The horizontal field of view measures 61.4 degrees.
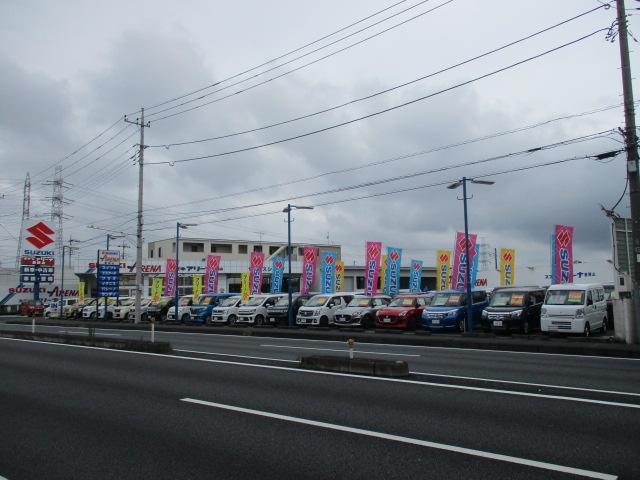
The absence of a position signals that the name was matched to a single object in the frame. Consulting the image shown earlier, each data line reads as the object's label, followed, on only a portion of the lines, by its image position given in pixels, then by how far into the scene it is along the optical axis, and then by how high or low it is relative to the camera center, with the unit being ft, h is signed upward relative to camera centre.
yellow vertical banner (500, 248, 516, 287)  108.27 +5.42
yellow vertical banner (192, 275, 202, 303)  138.82 +2.52
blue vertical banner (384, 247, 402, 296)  116.04 +4.61
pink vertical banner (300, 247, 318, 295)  127.44 +6.03
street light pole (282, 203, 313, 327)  89.61 +10.57
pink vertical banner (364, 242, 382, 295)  113.87 +6.06
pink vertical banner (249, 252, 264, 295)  130.19 +5.55
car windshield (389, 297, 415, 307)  81.76 -1.50
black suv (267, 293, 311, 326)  94.53 -2.88
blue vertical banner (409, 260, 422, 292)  127.24 +3.85
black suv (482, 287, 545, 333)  68.08 -2.42
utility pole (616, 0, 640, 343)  50.31 +13.65
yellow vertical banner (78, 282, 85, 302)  171.32 +2.28
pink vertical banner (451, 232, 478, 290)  94.64 +5.48
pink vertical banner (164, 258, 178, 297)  151.64 +4.54
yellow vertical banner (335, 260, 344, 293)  123.53 +4.15
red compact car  78.01 -3.12
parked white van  62.75 -2.21
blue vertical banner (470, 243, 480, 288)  104.61 +5.33
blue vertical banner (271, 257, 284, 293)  131.85 +4.10
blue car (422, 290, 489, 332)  73.56 -2.66
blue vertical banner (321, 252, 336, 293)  120.26 +4.25
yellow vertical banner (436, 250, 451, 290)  116.16 +5.75
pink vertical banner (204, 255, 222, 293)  139.03 +5.56
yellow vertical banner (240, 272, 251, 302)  128.94 +2.68
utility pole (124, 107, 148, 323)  107.04 +14.10
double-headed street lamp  69.51 +7.13
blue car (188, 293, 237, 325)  107.76 -2.68
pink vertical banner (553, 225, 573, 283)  85.51 +6.67
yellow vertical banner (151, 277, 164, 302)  141.28 +2.17
